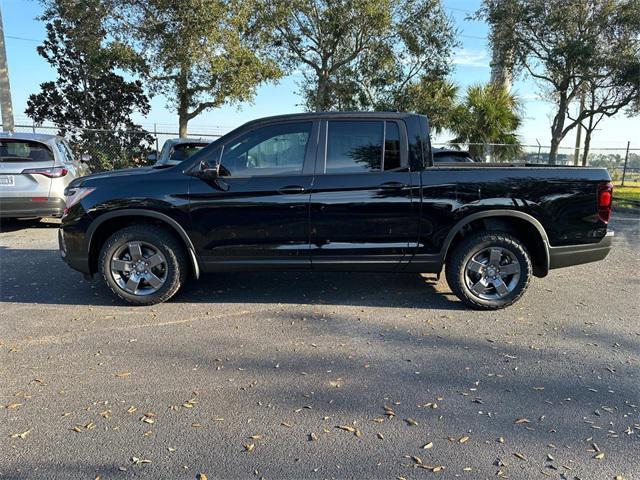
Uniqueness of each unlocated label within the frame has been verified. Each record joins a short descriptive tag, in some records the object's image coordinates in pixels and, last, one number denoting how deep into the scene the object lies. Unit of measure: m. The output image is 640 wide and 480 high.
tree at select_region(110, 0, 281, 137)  12.82
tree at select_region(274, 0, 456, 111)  15.05
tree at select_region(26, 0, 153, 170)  16.44
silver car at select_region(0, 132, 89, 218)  8.13
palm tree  17.25
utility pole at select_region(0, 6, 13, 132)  12.58
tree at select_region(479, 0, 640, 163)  13.65
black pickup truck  4.70
